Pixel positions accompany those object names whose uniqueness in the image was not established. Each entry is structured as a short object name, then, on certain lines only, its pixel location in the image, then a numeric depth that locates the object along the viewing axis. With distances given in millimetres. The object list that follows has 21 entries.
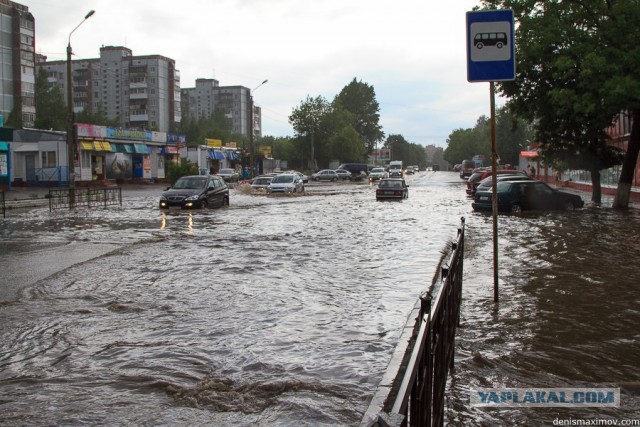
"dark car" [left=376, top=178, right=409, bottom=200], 34844
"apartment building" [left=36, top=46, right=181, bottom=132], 107500
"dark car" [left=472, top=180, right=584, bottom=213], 25172
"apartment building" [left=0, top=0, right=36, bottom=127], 80000
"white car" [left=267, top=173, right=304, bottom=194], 42156
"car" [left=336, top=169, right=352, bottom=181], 79400
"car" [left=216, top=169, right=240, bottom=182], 66975
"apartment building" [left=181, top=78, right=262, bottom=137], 154000
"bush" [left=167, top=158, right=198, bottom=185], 43250
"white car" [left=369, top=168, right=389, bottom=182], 68481
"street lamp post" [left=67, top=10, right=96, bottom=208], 28234
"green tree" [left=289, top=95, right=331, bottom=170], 101188
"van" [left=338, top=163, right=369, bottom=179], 85106
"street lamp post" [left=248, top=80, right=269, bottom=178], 55112
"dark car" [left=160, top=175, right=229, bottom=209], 26641
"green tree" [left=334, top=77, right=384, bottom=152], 133375
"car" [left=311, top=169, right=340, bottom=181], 76062
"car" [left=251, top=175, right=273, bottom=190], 48000
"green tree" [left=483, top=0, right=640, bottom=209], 22719
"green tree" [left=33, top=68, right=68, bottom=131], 85688
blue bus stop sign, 7426
